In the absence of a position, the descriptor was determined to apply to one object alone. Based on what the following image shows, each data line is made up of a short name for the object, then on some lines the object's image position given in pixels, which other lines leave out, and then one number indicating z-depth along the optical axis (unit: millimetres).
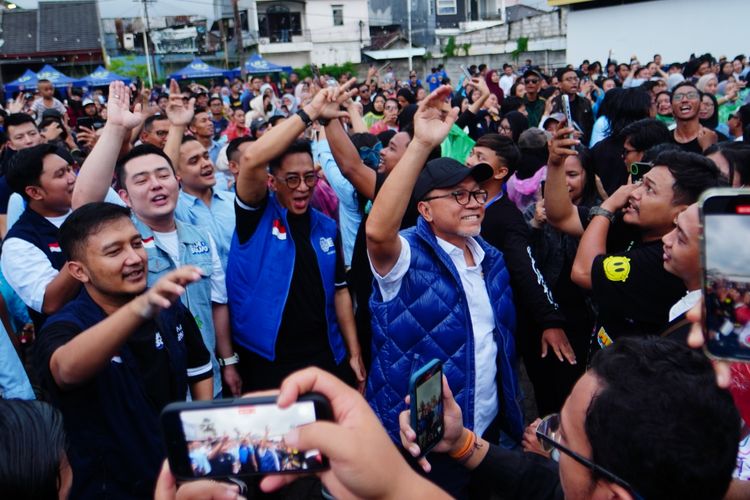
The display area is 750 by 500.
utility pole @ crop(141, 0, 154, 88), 40516
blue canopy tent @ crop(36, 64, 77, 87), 22734
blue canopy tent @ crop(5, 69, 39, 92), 23078
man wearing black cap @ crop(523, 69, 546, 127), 8969
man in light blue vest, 2924
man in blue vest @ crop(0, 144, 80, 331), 2872
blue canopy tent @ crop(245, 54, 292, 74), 27484
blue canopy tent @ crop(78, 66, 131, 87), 23047
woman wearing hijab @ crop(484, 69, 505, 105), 11727
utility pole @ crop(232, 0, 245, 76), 27953
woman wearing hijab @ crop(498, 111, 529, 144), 6473
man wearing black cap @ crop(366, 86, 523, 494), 2654
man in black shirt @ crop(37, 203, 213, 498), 1869
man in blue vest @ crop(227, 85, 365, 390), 3111
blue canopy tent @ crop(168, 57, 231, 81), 26438
